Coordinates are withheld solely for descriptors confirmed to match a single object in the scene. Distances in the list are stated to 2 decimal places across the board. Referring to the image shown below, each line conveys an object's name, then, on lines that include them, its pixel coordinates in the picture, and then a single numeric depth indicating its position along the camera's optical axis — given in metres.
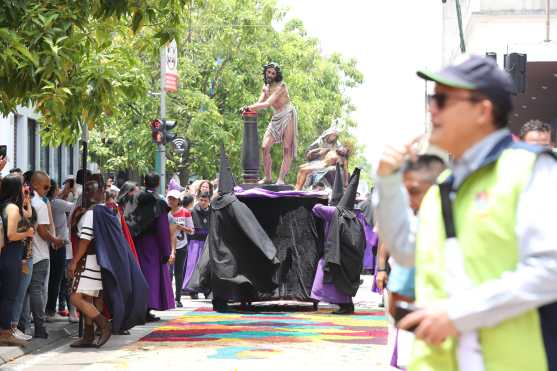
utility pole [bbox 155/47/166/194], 36.02
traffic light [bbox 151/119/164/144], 32.66
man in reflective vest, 3.71
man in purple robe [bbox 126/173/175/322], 16.47
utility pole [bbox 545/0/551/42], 34.71
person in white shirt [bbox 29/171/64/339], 14.26
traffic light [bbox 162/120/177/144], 33.00
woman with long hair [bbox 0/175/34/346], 12.83
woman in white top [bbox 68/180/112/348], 13.55
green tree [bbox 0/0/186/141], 11.95
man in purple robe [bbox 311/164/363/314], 18.27
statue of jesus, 20.25
